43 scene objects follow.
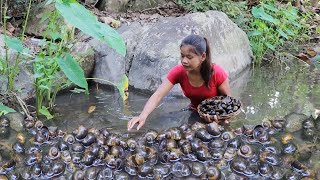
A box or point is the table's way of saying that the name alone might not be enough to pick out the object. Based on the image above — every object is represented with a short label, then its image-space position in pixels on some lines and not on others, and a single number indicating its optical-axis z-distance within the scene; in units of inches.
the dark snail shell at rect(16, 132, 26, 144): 115.3
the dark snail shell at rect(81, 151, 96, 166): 106.3
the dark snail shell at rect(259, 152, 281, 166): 105.0
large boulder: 206.7
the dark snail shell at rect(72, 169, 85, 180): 99.0
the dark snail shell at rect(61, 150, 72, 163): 107.7
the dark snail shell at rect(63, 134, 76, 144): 115.1
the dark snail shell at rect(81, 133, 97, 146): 114.2
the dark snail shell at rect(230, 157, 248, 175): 102.5
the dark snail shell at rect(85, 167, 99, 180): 99.0
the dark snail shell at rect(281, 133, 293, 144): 110.7
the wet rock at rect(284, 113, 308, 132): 116.6
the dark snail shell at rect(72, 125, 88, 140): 116.8
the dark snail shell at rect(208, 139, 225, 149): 110.4
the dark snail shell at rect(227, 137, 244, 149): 111.2
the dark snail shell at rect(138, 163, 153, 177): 100.8
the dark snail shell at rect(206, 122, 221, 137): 115.4
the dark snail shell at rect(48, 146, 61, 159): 108.6
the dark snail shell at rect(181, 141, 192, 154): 108.4
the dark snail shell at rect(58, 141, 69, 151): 112.3
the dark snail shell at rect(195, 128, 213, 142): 114.3
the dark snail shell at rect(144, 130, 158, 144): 114.1
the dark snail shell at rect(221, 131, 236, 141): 113.9
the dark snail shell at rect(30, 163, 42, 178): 102.7
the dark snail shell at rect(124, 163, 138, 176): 101.6
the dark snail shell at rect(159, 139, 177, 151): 109.7
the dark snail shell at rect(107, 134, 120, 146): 112.0
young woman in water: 132.6
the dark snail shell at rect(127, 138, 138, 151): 110.1
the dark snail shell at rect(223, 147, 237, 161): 106.6
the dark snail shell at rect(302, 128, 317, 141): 111.0
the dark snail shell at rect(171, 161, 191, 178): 100.0
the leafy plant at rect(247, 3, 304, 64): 247.3
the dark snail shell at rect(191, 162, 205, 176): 99.3
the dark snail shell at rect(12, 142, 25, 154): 111.5
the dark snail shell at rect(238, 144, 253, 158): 106.9
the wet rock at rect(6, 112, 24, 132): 123.4
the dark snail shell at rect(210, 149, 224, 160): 107.5
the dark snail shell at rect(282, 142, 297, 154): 107.4
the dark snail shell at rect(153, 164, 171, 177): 100.3
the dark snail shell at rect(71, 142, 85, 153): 111.4
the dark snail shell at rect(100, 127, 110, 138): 116.5
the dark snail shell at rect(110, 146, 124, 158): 108.1
